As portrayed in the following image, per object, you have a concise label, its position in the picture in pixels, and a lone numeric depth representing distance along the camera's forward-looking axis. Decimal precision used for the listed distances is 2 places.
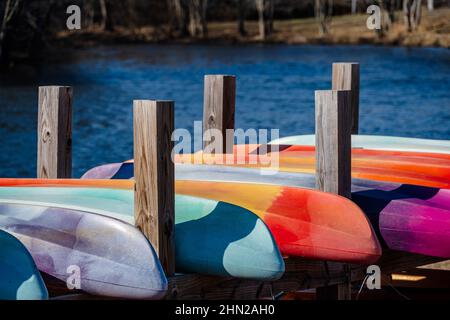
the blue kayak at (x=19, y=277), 7.91
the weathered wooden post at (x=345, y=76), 12.90
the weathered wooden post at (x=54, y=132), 11.01
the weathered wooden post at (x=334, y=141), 9.49
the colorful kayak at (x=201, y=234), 8.64
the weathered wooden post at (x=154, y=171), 8.00
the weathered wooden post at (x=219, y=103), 12.37
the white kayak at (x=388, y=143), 13.48
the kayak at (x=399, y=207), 9.84
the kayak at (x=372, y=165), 11.56
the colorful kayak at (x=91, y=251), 8.23
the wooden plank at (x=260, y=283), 8.70
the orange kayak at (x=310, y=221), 9.28
